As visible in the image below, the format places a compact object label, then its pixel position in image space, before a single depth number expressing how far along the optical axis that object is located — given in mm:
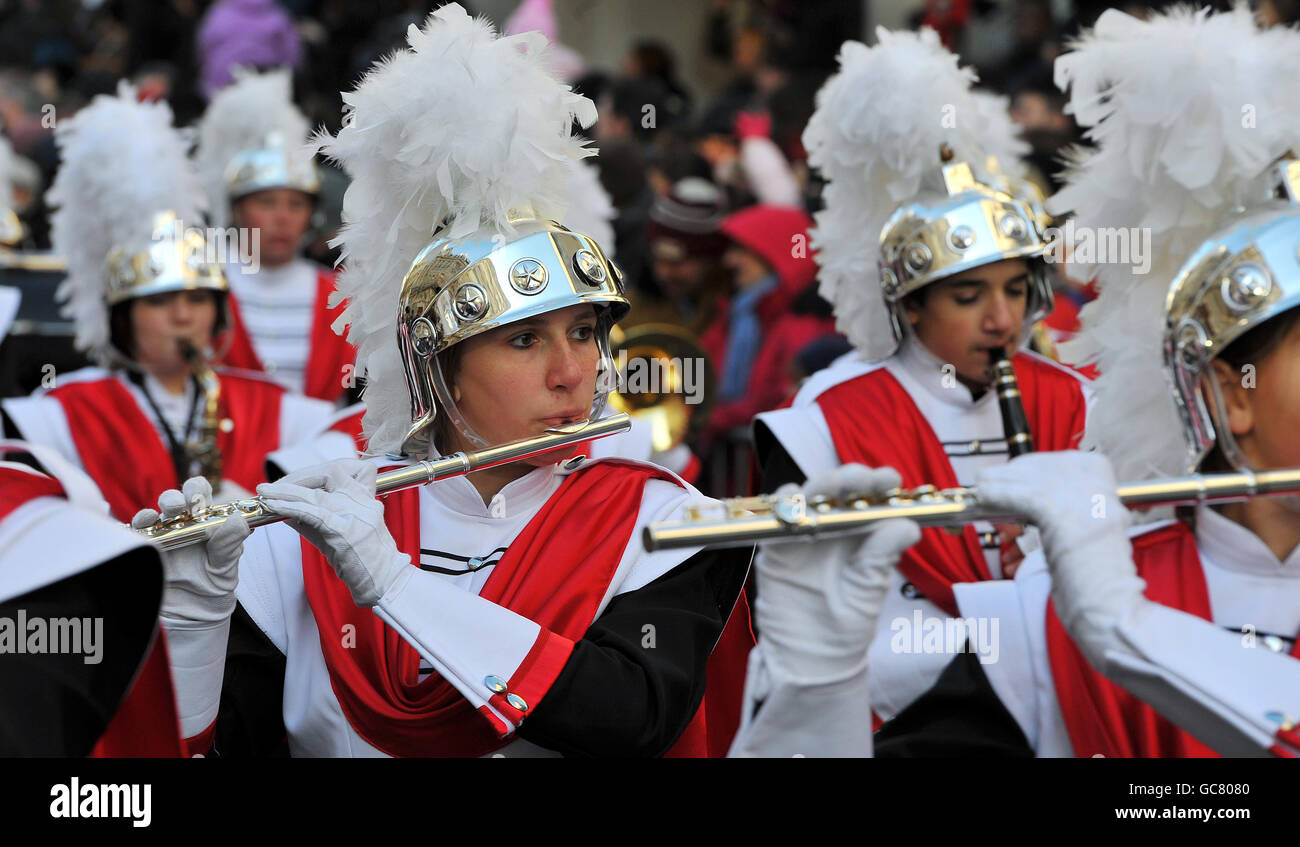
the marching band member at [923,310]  8180
